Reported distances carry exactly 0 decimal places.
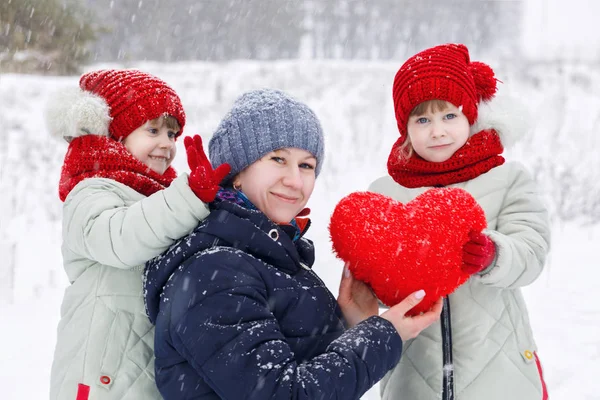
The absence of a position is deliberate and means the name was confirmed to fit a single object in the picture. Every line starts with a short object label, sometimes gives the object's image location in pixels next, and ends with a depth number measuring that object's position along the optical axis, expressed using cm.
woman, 149
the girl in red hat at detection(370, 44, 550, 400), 204
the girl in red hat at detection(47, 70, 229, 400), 179
